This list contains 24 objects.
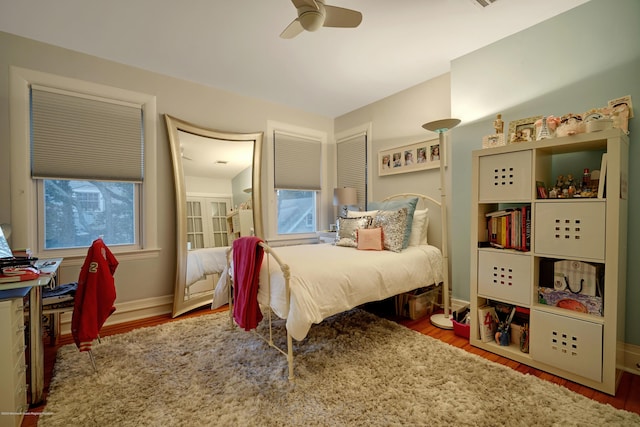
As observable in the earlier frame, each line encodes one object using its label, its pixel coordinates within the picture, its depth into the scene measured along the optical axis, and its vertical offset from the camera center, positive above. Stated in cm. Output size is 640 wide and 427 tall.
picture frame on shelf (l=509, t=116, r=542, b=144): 208 +62
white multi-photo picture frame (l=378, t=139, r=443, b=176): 306 +64
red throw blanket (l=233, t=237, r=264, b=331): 193 -54
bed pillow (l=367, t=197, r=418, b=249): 274 +5
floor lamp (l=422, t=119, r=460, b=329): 258 -50
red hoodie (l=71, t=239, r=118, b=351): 175 -57
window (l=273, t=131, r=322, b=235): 393 +45
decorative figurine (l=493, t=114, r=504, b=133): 225 +71
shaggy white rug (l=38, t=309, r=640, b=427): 142 -107
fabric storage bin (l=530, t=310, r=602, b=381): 165 -85
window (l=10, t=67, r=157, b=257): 233 +44
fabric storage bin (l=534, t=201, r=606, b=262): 166 -12
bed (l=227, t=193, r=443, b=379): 174 -50
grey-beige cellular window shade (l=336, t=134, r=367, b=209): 395 +70
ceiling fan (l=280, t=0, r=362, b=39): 164 +123
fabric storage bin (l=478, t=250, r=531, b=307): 196 -49
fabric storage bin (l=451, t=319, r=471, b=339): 231 -101
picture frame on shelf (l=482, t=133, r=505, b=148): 221 +57
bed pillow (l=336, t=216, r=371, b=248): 295 -20
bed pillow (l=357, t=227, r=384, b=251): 271 -29
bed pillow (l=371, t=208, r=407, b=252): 266 -16
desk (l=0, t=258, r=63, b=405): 155 -77
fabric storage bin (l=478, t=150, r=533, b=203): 194 +25
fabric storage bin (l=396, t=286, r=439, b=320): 274 -94
